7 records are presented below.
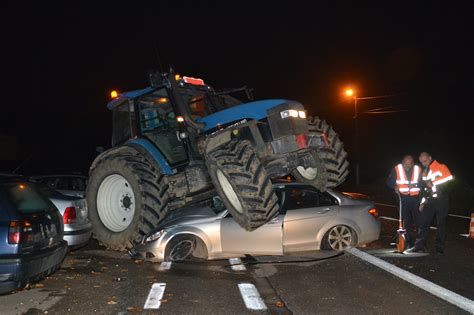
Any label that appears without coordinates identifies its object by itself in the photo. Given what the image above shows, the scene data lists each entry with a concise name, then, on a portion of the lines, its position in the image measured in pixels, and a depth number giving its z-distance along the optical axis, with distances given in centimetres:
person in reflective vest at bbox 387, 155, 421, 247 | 1023
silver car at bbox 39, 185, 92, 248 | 872
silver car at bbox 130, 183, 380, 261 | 886
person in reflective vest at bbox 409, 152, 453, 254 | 980
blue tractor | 677
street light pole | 3584
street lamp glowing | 3406
